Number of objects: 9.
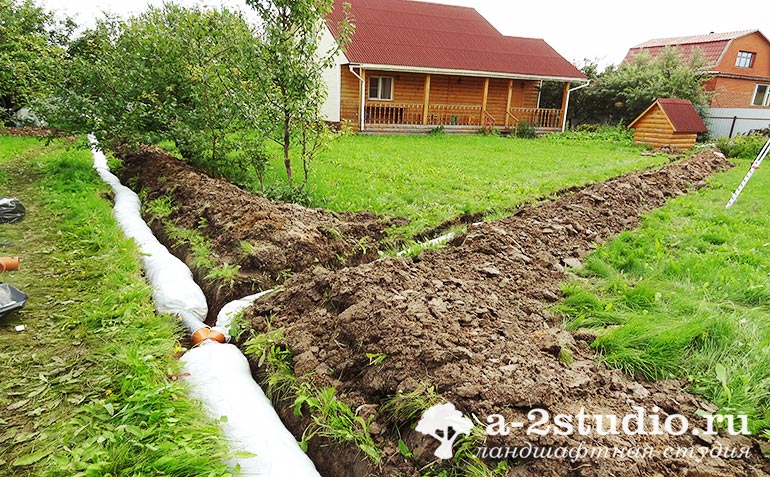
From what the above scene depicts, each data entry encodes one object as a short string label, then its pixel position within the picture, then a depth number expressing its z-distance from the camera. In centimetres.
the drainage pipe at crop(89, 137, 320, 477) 182
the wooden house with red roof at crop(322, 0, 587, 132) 1680
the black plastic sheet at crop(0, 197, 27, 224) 396
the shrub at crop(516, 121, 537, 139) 1786
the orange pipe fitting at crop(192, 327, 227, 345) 280
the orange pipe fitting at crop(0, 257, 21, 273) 327
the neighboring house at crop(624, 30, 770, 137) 2284
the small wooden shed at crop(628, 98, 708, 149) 1373
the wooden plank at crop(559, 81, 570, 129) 1919
